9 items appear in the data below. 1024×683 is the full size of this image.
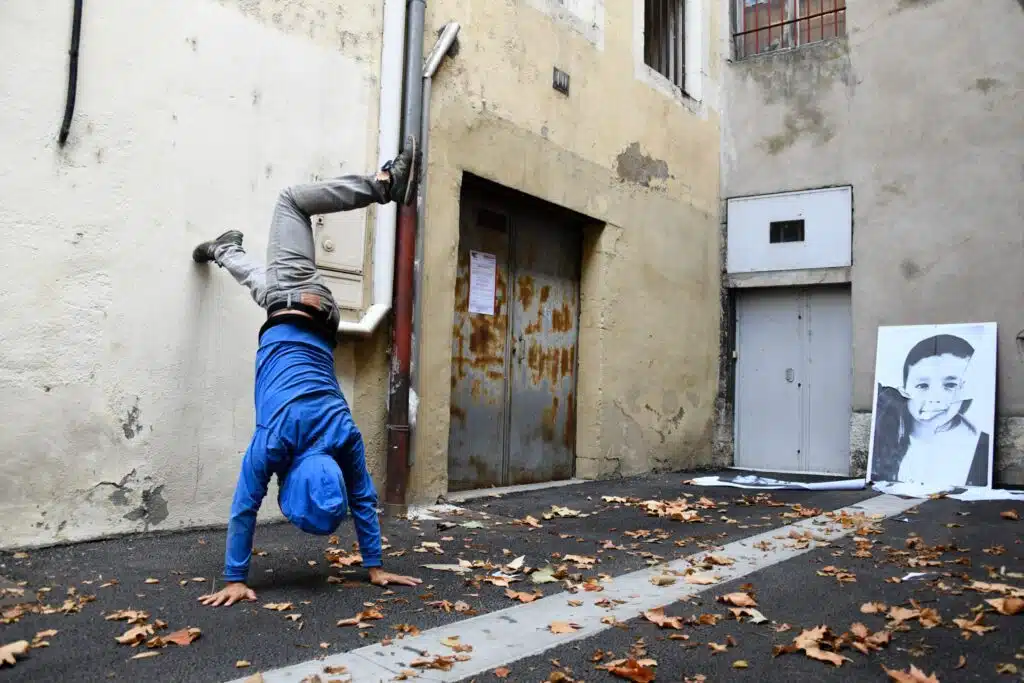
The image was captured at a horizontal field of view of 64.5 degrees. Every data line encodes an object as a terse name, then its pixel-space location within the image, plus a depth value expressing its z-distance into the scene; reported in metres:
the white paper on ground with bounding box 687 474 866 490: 7.99
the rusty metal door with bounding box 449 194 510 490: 7.07
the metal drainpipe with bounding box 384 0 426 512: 5.83
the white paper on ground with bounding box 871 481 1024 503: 7.42
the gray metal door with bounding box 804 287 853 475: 9.30
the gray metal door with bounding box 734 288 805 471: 9.67
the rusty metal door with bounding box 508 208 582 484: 7.71
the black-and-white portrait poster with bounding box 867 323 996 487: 8.09
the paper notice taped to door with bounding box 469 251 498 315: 7.23
